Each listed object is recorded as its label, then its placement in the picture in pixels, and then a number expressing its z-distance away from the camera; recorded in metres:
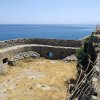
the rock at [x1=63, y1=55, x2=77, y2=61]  12.88
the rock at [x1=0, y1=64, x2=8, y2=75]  10.85
